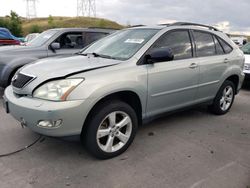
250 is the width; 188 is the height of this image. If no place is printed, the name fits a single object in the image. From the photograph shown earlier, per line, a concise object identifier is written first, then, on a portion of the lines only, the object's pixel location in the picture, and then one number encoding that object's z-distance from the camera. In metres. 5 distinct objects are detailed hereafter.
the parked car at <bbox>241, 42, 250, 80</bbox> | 5.93
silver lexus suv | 2.26
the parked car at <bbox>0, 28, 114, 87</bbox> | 4.49
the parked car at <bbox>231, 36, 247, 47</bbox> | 17.02
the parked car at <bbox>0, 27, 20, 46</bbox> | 7.76
